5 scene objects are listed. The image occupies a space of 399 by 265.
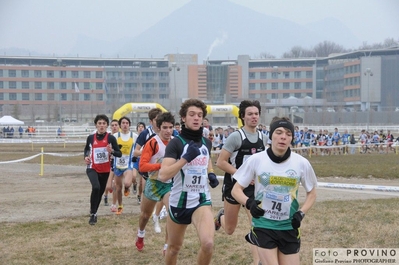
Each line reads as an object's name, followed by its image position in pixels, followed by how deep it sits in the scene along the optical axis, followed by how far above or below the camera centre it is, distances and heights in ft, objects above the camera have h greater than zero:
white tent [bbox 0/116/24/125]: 196.85 -1.44
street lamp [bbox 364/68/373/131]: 235.22 +8.27
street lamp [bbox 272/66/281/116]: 396.33 +31.81
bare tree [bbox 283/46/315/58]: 560.61 +64.78
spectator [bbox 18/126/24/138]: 183.26 -4.49
